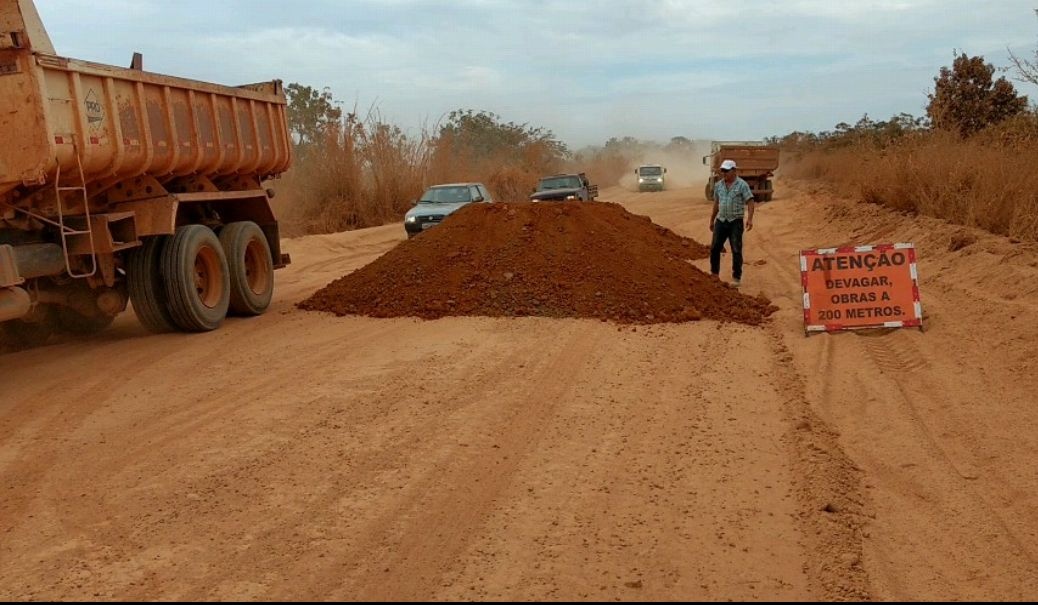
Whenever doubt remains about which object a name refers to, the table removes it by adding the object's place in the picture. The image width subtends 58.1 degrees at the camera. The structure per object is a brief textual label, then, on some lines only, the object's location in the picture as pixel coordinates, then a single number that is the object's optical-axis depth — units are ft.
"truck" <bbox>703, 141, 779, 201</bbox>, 106.63
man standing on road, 40.01
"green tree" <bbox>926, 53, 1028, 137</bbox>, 95.20
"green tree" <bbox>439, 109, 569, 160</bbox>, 229.80
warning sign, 30.81
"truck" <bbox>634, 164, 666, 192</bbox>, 182.39
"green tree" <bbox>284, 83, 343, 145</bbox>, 154.19
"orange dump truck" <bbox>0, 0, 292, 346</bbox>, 25.23
